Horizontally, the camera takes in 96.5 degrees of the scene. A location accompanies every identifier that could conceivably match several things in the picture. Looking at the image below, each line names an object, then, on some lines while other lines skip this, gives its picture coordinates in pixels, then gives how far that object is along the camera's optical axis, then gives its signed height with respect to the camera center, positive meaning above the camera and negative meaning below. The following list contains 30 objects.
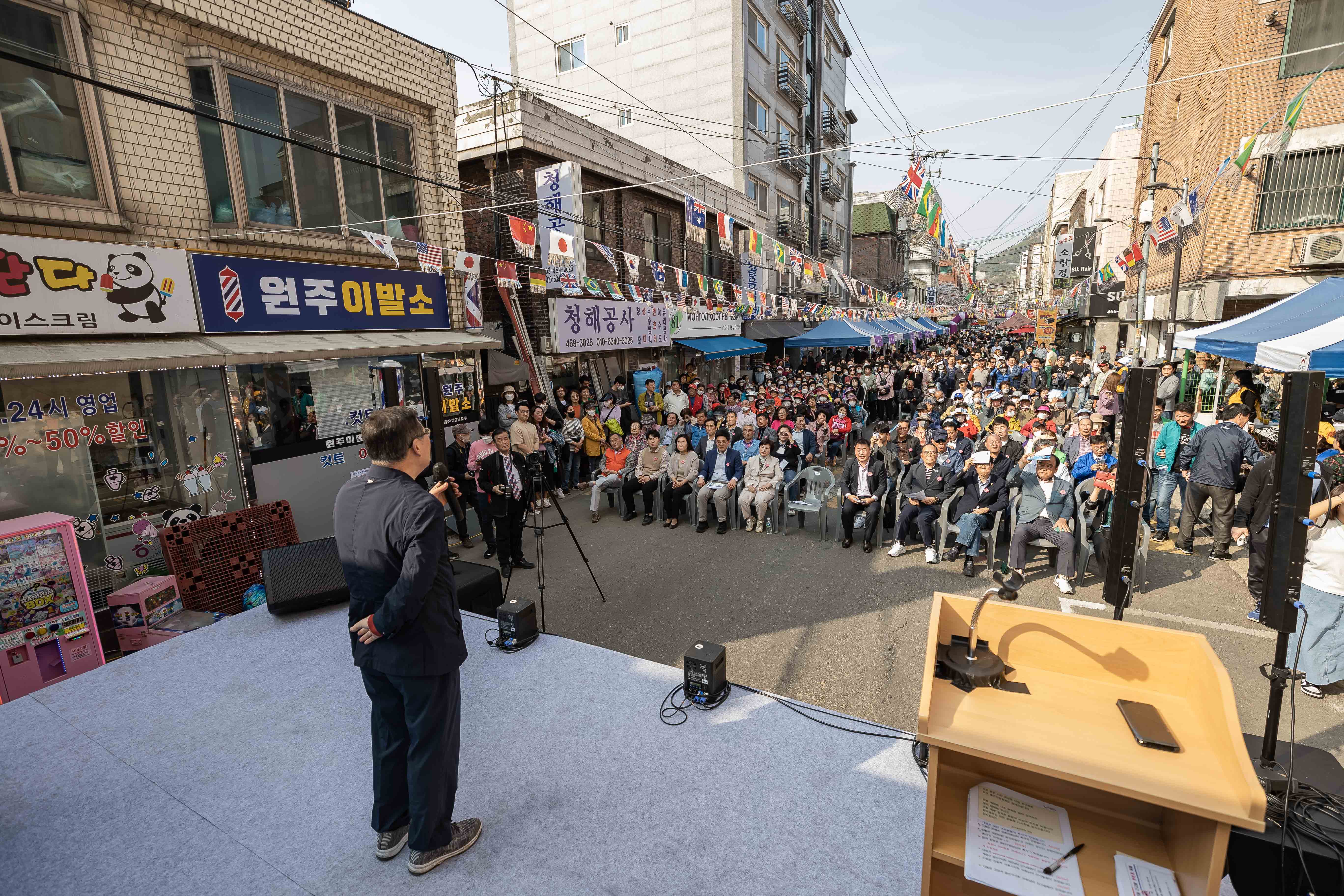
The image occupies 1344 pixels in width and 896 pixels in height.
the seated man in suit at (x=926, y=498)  8.07 -2.17
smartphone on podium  2.04 -1.39
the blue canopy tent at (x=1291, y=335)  6.77 -0.14
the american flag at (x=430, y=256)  9.10 +1.43
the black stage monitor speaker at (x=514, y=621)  4.99 -2.25
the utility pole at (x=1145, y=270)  14.99 +1.43
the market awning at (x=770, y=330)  24.16 +0.40
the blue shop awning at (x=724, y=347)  20.00 -0.20
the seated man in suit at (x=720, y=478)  9.32 -2.19
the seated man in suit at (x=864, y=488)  8.45 -2.15
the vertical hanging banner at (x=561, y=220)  12.27 +2.76
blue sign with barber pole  7.68 +0.82
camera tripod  5.96 -1.86
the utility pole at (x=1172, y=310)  13.37 +0.40
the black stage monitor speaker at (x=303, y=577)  5.74 -2.14
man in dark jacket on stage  2.72 -1.27
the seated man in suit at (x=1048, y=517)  7.14 -2.24
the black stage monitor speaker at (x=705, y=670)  4.04 -2.21
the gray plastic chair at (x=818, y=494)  8.88 -2.43
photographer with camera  7.68 -1.89
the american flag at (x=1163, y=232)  10.84 +1.73
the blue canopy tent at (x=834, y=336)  21.94 +0.04
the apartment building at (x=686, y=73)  22.61 +10.64
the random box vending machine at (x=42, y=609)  4.95 -2.07
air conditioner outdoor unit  12.90 +1.57
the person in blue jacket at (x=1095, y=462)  7.85 -1.75
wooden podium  1.88 -1.42
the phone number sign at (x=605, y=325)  14.16 +0.51
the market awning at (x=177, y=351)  5.65 +0.07
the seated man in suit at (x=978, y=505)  7.61 -2.19
